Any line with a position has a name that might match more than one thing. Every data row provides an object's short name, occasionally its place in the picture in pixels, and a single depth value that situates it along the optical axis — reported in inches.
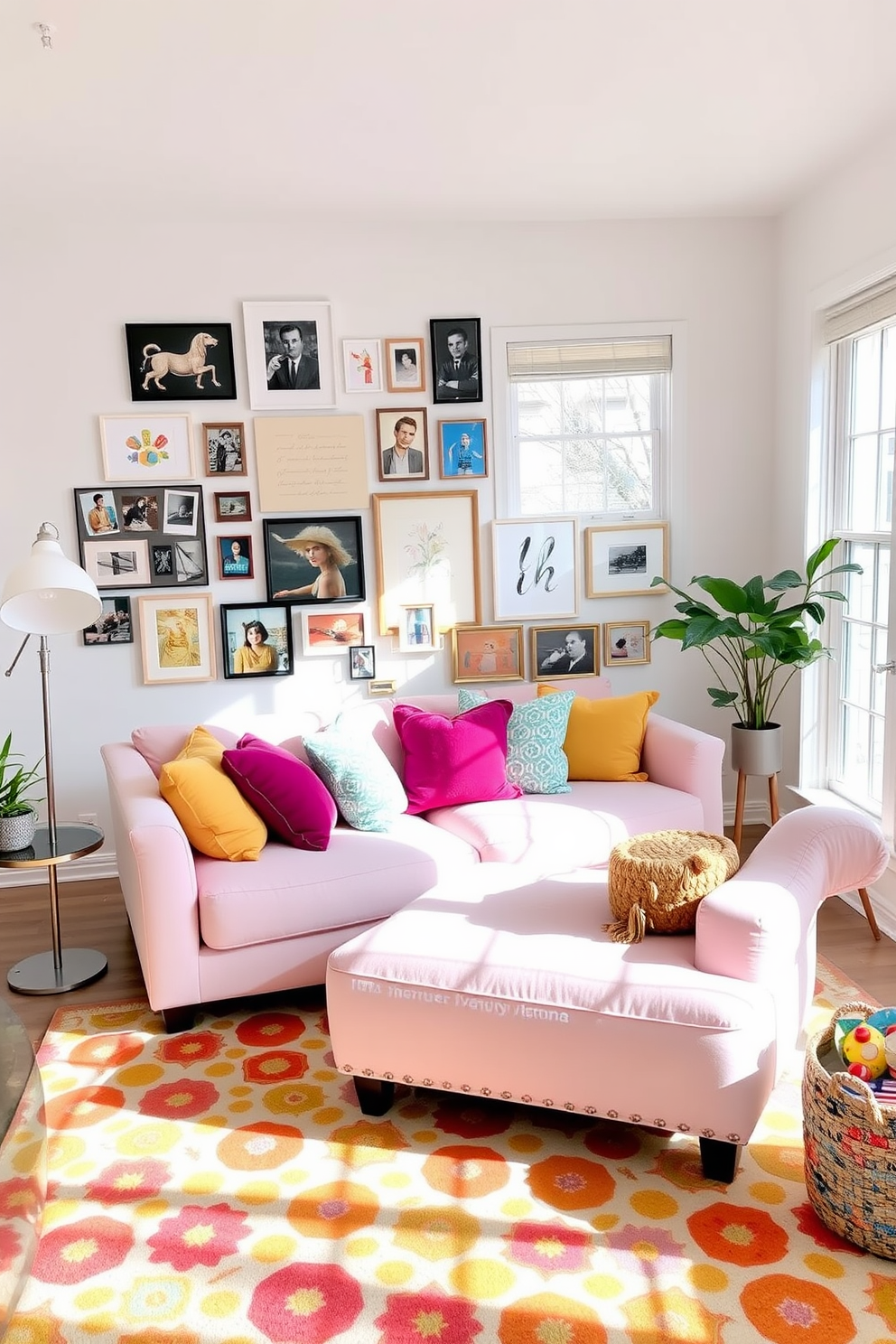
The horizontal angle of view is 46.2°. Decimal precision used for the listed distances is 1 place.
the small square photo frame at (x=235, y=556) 172.1
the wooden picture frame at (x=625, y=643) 185.2
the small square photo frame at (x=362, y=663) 177.2
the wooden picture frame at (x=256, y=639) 173.2
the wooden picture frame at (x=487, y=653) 180.4
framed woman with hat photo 173.3
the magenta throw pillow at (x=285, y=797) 128.6
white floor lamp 122.6
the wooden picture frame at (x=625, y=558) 183.2
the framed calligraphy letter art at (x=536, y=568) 180.1
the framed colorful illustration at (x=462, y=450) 176.4
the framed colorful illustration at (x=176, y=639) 170.6
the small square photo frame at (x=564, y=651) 183.0
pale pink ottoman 85.6
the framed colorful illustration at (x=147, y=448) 166.9
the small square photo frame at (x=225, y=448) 169.8
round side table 130.2
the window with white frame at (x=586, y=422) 178.9
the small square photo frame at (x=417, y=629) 177.9
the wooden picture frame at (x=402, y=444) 174.4
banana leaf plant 157.2
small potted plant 132.3
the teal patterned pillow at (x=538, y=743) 153.0
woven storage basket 76.4
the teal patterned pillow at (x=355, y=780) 137.6
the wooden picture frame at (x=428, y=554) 175.9
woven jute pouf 98.3
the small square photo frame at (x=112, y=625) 169.5
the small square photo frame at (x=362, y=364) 171.9
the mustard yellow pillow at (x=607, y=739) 158.2
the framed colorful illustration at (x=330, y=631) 175.6
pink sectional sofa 116.9
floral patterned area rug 74.5
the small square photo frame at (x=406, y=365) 172.9
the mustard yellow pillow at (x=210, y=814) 124.0
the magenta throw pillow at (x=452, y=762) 147.2
